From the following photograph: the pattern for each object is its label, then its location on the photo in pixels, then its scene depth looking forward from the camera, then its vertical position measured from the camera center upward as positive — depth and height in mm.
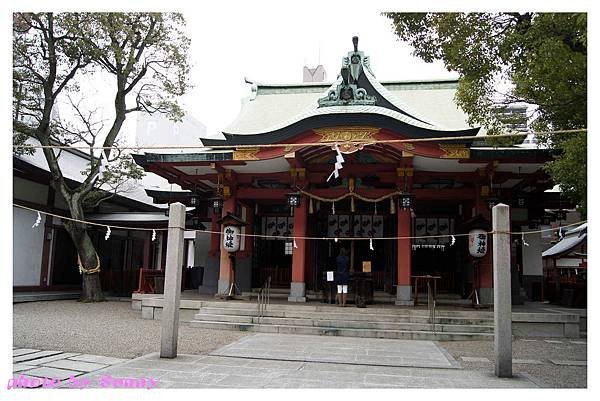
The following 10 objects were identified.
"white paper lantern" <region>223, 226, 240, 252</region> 12297 +479
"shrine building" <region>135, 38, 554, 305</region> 11531 +2065
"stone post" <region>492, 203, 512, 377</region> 6402 -396
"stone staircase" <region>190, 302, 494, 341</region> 9727 -1332
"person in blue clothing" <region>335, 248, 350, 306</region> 11406 -390
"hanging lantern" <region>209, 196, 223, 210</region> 13092 +1466
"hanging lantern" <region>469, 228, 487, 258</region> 11273 +477
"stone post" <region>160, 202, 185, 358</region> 7289 -234
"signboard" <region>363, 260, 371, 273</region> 11766 -142
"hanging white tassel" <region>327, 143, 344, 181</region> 8596 +1788
